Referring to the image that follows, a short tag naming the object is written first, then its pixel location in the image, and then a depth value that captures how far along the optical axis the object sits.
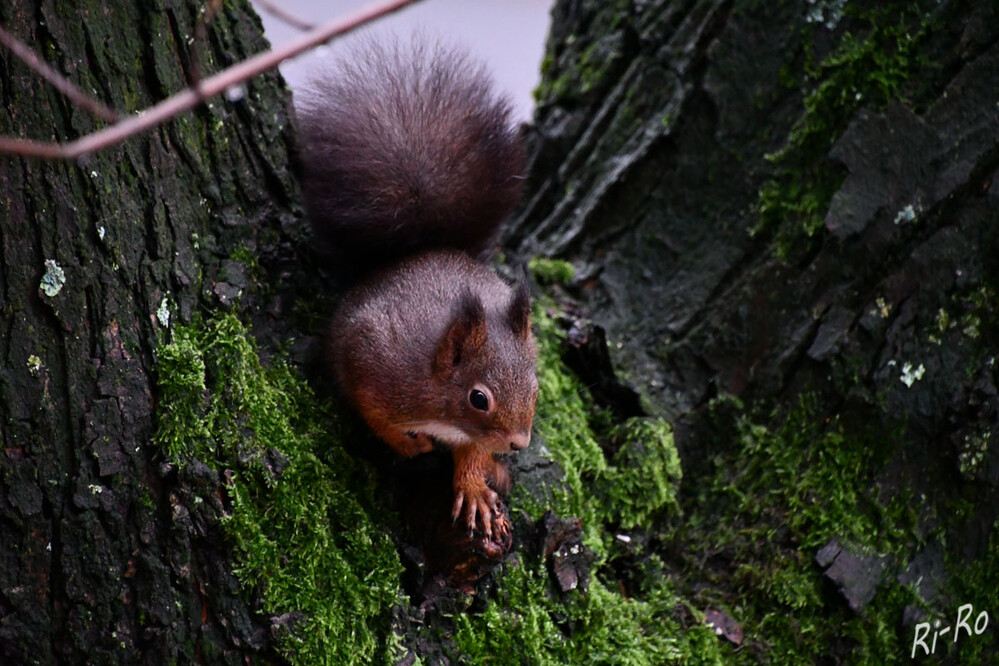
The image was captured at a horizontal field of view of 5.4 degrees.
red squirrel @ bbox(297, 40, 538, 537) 4.43
